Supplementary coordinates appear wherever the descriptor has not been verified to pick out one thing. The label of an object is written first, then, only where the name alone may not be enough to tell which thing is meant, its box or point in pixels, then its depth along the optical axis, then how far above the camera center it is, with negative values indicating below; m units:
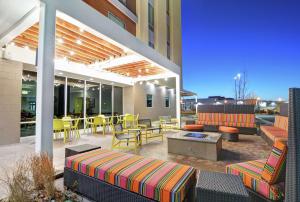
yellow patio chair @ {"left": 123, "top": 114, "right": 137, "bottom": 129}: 8.38 -0.70
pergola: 2.57 +1.79
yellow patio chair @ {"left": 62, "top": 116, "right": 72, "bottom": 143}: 5.49 -0.72
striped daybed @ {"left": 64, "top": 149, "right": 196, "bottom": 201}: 1.57 -0.82
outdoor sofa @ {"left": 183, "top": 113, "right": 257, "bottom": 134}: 6.76 -0.72
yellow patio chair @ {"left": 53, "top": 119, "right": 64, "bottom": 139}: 5.16 -0.64
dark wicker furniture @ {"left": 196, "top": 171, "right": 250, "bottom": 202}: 1.29 -0.75
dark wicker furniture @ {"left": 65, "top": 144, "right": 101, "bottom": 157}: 2.72 -0.81
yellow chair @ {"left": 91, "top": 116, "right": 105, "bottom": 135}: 6.90 -0.71
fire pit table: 3.65 -0.99
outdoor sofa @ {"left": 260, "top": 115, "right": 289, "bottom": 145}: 4.53 -0.82
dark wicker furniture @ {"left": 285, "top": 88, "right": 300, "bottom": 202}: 1.25 -0.36
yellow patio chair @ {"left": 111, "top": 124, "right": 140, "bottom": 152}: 4.36 -0.88
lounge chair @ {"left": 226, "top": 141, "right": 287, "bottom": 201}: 1.56 -0.81
